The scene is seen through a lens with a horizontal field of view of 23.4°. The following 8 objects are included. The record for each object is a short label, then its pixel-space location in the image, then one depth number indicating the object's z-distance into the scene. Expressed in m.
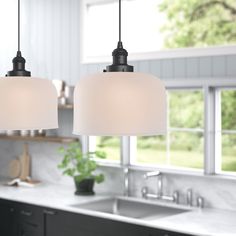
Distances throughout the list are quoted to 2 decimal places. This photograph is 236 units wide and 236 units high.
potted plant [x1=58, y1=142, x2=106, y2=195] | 4.88
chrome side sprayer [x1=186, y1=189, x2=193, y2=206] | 4.43
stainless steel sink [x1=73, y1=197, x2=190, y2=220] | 4.51
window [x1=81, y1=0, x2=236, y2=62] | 4.98
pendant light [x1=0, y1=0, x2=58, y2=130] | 1.87
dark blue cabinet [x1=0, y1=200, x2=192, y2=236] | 3.99
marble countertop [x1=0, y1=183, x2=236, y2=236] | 3.65
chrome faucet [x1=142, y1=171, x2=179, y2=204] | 4.54
